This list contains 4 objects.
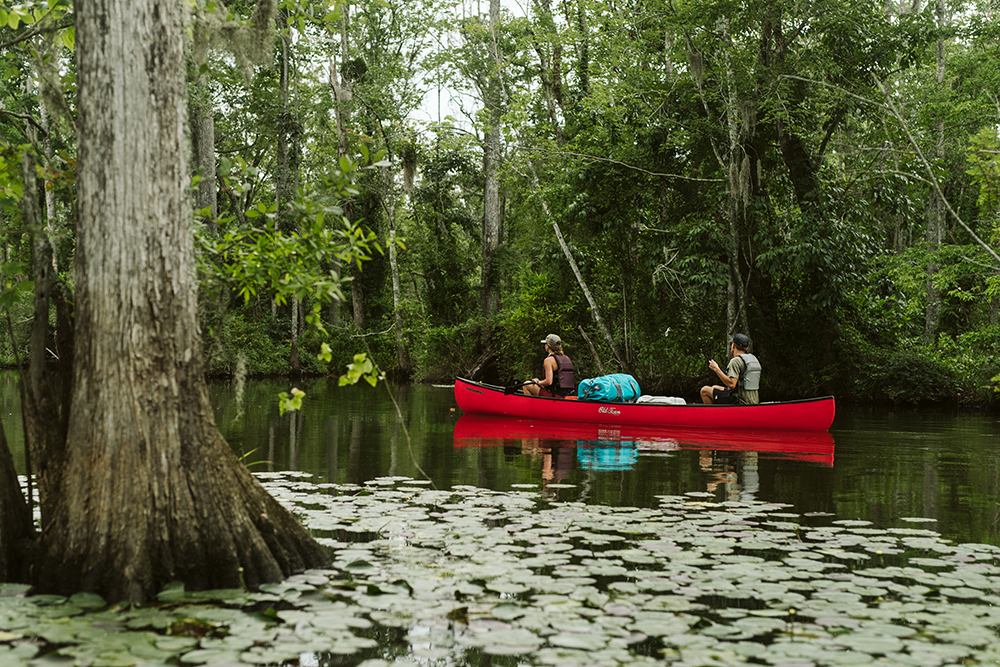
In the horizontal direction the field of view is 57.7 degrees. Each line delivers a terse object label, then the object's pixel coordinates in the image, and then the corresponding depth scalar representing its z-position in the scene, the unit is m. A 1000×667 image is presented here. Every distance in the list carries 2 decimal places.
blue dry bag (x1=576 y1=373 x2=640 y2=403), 14.70
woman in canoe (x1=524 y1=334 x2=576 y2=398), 15.53
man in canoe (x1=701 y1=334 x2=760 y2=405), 13.73
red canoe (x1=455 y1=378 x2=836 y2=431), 13.34
